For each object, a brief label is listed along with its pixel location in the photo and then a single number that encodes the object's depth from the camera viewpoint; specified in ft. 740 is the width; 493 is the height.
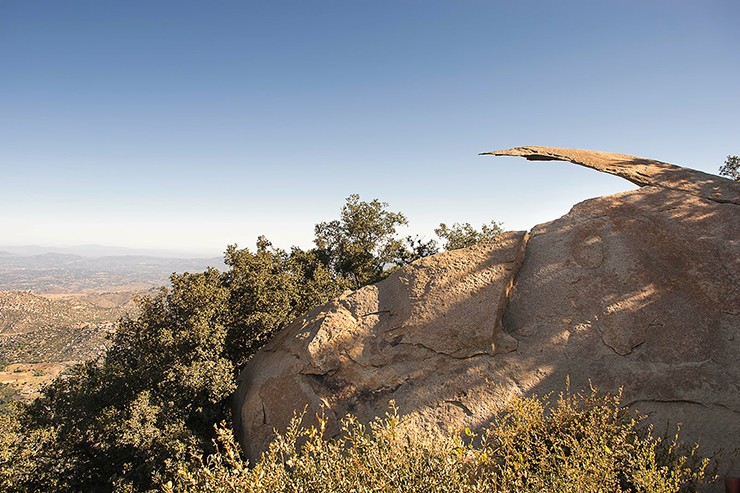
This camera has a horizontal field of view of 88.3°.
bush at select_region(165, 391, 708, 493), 16.71
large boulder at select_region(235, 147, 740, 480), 28.48
